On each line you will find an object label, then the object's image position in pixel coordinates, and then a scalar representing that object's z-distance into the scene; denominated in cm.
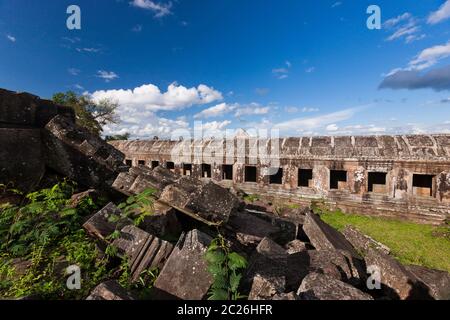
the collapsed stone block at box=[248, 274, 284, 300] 240
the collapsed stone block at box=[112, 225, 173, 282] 286
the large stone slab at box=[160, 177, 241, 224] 384
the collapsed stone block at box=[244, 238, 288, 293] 260
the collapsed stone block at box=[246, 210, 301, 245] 485
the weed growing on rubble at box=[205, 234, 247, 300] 231
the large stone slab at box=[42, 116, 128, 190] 447
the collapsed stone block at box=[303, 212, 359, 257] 437
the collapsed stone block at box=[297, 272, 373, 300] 246
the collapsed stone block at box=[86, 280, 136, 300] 207
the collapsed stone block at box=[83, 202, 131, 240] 317
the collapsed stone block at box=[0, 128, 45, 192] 392
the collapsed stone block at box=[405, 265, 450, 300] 316
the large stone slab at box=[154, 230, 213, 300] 247
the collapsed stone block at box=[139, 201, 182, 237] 365
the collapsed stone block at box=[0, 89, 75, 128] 426
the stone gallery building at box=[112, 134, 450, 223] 891
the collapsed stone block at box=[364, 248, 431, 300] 308
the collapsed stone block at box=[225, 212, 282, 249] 418
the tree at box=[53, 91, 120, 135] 2837
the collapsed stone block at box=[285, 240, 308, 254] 423
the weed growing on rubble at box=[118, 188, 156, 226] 344
